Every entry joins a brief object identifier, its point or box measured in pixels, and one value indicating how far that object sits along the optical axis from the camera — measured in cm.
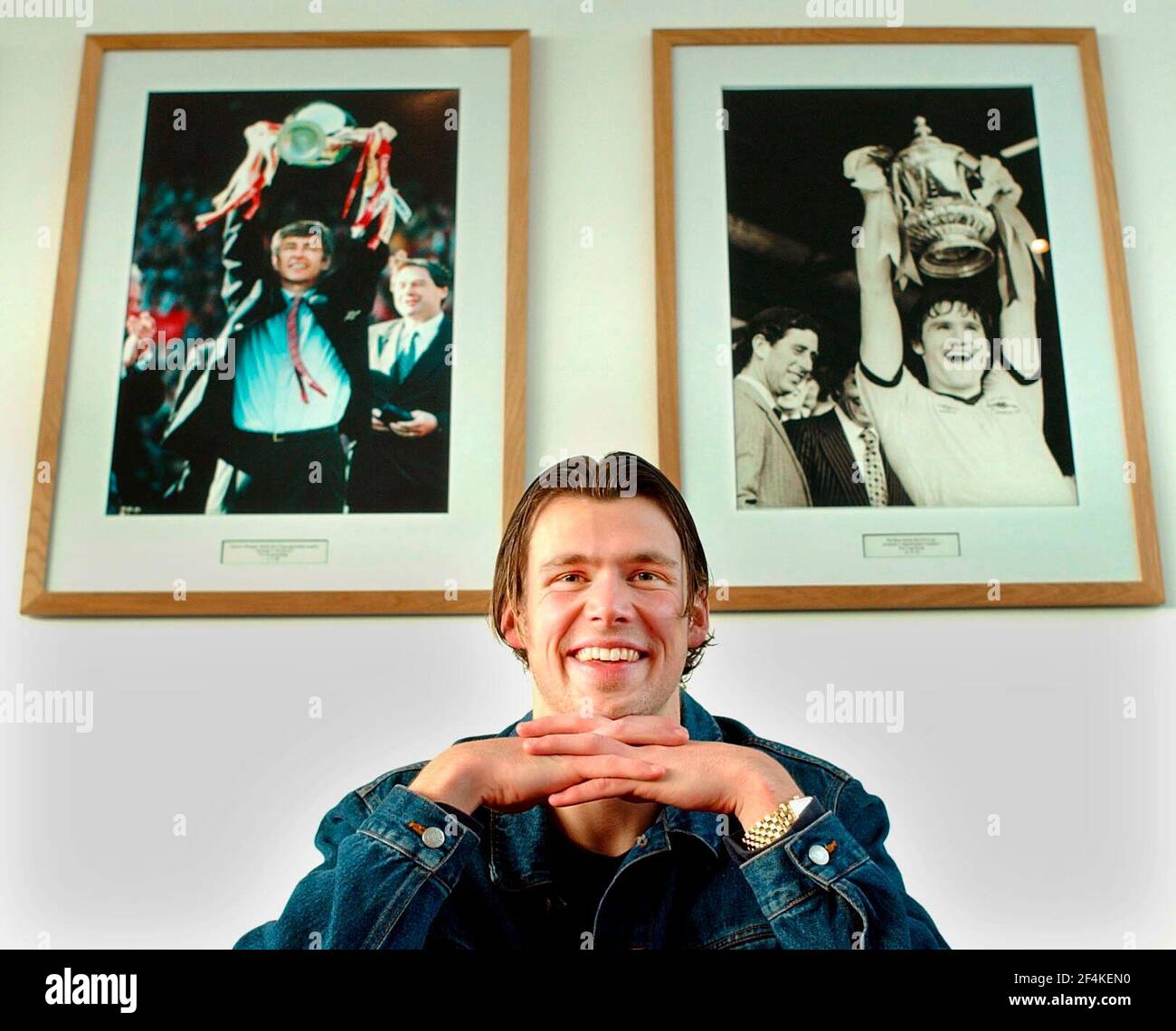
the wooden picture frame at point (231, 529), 160
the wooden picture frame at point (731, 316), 159
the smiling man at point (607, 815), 97
